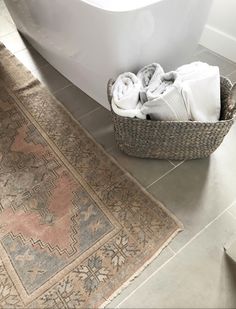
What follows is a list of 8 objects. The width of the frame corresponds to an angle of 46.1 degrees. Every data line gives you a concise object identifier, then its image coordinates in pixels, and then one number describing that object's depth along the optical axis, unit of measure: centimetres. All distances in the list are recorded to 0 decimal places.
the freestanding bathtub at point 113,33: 100
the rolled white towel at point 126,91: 105
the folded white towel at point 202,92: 103
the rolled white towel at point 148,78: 108
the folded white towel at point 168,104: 101
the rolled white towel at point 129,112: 105
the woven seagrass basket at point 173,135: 104
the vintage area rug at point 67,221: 97
